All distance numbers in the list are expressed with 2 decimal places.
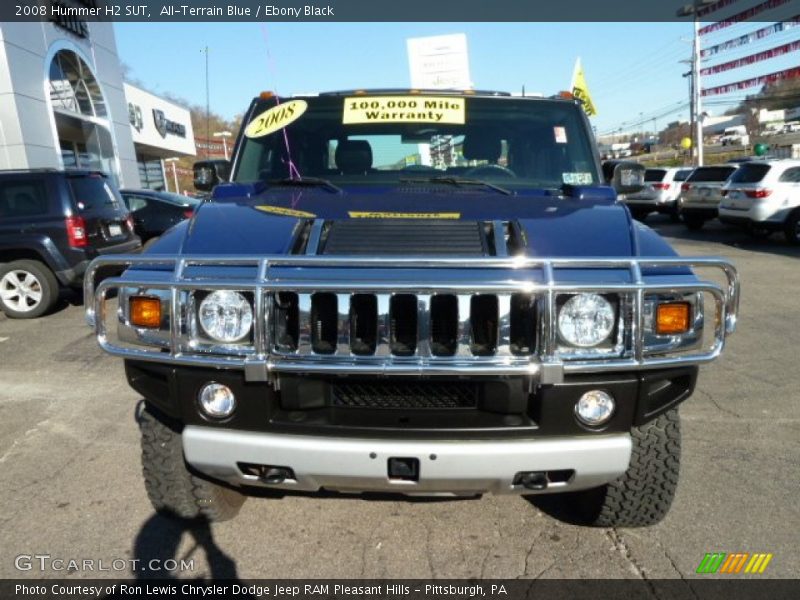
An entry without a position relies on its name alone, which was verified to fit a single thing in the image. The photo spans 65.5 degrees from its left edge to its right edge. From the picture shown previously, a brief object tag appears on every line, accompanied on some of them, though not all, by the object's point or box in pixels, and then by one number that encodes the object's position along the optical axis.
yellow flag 5.86
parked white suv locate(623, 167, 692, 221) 19.12
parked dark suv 7.43
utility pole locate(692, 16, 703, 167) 32.91
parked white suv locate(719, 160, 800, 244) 13.10
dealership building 14.20
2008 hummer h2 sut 2.16
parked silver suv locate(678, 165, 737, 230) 16.19
